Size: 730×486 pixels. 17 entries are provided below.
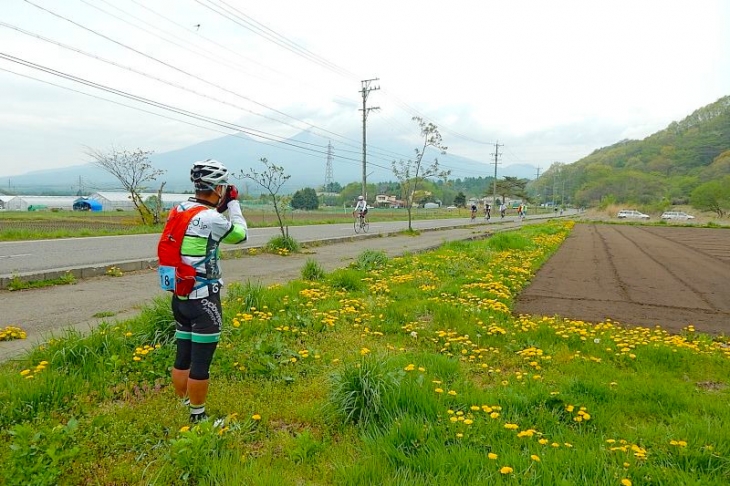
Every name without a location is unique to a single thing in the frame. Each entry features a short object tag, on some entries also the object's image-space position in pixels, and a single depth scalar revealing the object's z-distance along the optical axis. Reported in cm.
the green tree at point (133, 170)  2812
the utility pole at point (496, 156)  8319
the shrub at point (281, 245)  1322
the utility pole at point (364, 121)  3616
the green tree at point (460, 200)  11841
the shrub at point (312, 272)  849
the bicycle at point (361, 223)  2223
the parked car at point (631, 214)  6938
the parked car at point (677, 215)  6361
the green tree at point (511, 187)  12575
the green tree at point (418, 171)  2325
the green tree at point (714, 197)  6356
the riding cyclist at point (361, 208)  2194
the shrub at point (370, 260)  1014
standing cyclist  308
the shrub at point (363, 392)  326
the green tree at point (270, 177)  1397
